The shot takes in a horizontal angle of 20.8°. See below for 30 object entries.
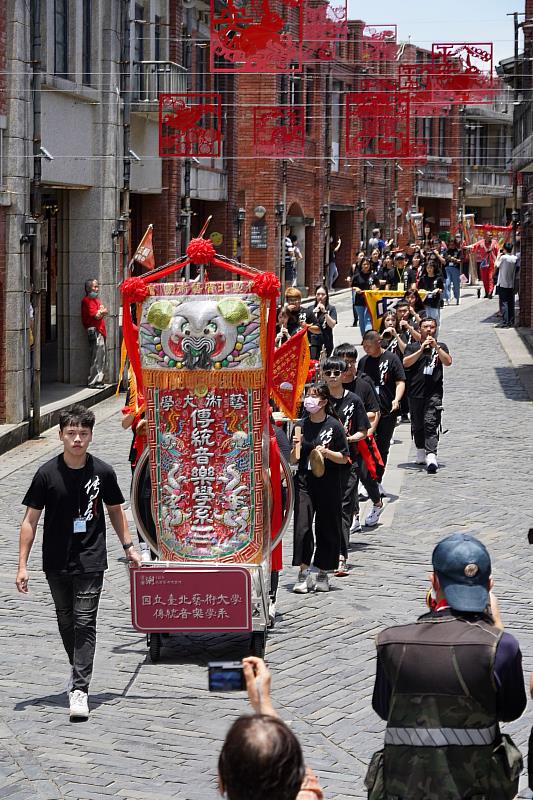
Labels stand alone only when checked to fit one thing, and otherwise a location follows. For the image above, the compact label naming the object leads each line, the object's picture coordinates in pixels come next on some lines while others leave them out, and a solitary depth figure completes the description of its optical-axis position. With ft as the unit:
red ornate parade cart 31.50
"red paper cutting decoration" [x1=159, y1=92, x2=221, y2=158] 84.38
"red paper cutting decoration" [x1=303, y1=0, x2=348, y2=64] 94.58
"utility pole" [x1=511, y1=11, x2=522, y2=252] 102.35
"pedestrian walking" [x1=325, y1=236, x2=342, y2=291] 154.20
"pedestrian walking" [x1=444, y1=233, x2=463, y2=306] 133.69
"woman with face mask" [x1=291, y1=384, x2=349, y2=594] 37.06
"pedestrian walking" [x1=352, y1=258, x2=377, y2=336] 94.15
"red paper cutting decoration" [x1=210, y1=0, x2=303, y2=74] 77.41
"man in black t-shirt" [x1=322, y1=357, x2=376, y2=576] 39.81
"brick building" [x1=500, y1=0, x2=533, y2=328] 103.79
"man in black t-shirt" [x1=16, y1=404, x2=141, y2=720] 28.19
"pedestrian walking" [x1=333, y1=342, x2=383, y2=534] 42.14
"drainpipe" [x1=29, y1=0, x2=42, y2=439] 63.67
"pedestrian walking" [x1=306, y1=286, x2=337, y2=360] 64.62
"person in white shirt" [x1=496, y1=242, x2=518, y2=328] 110.52
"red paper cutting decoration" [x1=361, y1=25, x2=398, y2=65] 119.55
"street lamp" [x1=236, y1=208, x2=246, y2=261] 116.47
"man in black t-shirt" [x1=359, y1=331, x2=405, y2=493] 47.98
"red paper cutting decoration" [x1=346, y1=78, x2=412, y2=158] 83.71
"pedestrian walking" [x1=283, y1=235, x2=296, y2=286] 137.59
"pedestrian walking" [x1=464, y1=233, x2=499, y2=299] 145.12
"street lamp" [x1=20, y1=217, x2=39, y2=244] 63.36
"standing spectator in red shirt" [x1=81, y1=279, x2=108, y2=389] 77.25
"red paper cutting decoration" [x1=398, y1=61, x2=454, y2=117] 80.09
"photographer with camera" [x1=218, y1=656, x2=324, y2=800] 12.35
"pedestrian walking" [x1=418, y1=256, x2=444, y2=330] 85.56
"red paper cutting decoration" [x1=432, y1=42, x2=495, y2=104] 76.95
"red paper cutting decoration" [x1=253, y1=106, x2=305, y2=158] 89.86
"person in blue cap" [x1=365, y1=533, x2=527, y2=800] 15.76
